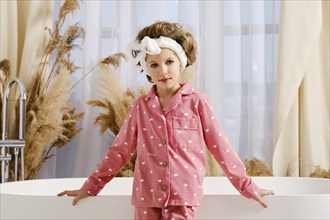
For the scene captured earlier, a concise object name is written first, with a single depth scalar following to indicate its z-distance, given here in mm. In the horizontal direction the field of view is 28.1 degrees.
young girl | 2078
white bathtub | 2215
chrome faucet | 3164
